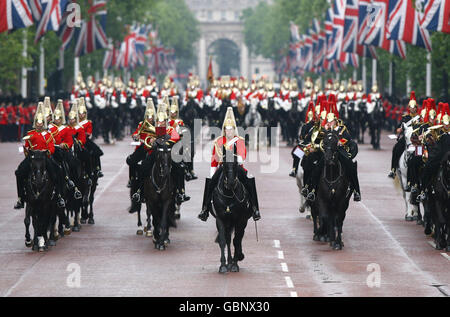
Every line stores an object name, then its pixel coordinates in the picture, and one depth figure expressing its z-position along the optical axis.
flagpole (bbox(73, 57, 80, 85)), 74.65
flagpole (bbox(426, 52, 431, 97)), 56.62
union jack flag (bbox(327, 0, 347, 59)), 69.81
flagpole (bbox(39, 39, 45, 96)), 67.81
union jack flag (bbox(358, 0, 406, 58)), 55.78
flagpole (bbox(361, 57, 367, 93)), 82.88
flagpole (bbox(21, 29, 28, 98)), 59.37
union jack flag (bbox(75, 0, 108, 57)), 67.19
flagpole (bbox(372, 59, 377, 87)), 73.88
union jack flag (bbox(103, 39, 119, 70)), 86.44
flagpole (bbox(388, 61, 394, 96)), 74.11
